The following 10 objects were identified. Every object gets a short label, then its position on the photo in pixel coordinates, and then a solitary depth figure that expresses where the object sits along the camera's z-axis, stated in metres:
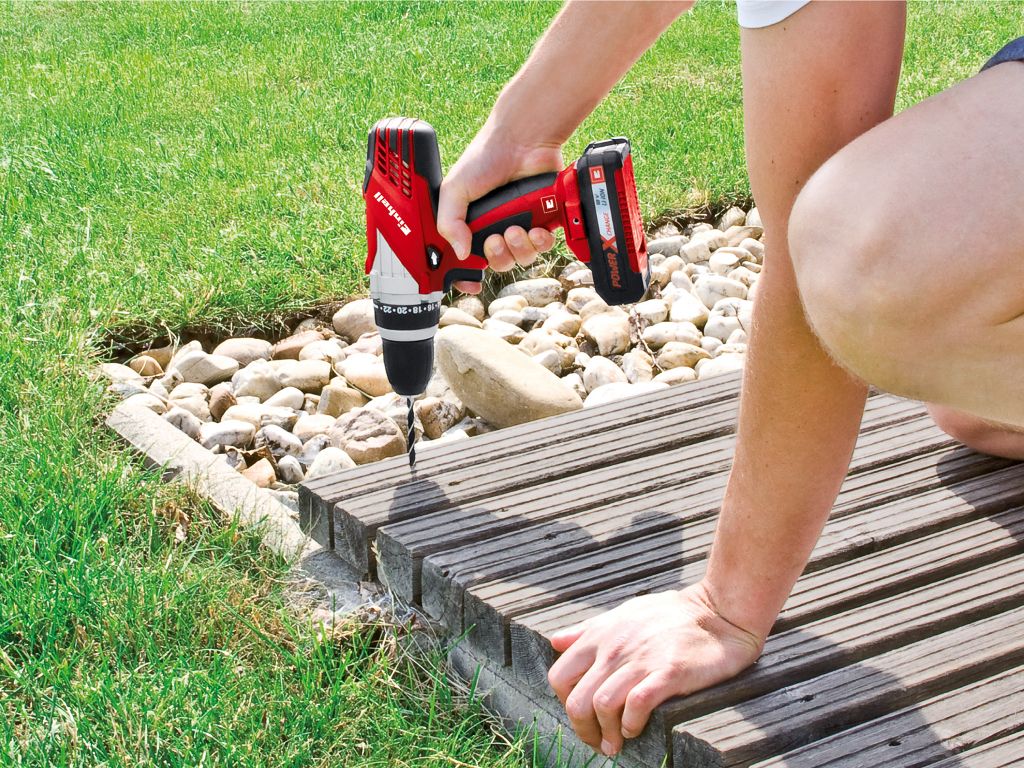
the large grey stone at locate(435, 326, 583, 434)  2.57
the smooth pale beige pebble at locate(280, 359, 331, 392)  2.84
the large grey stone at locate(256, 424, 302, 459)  2.55
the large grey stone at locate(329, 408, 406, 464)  2.47
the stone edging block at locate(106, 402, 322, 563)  2.02
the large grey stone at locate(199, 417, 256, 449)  2.53
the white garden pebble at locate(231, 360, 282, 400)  2.81
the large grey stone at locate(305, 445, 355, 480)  2.39
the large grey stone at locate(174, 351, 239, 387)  2.84
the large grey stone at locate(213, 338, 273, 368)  2.96
